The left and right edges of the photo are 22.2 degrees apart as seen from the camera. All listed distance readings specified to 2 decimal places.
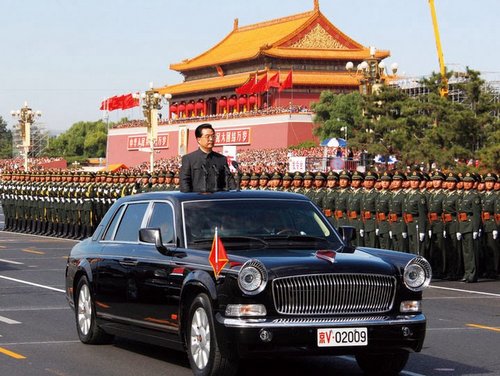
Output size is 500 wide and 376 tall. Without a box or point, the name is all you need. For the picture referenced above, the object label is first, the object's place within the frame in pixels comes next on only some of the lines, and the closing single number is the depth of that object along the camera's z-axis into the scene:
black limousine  9.52
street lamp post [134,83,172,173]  54.50
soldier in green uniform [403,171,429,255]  22.94
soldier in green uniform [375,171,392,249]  23.94
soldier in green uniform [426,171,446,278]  22.77
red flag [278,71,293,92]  89.00
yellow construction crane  78.24
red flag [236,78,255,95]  93.75
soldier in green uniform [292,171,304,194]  26.95
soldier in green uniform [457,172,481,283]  22.02
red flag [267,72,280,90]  91.45
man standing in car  13.27
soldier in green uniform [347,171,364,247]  24.80
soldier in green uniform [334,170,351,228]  25.20
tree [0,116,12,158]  178.00
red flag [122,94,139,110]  104.31
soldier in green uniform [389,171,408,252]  23.44
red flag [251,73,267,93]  92.06
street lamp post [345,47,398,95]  43.50
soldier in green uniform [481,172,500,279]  22.36
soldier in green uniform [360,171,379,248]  24.38
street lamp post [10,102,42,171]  60.66
